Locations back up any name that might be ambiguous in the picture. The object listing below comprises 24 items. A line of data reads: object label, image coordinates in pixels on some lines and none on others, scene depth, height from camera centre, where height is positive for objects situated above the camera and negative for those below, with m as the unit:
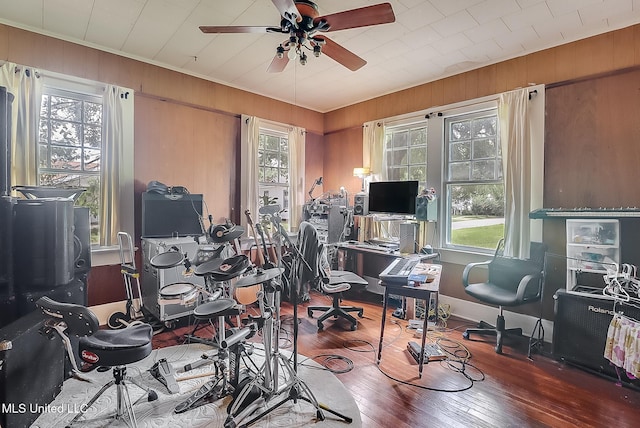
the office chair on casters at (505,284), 2.85 -0.73
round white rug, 1.87 -1.28
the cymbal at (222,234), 1.90 -0.15
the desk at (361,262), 4.36 -0.77
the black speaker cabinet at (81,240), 2.53 -0.25
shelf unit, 2.54 -0.33
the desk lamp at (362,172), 4.46 +0.57
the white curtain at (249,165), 4.25 +0.63
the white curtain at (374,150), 4.46 +0.90
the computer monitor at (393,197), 3.80 +0.19
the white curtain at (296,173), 4.84 +0.59
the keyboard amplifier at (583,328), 2.39 -0.94
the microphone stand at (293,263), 1.84 -0.32
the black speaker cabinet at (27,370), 1.63 -0.95
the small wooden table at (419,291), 2.32 -0.63
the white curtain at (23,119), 2.71 +0.81
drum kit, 1.79 -0.84
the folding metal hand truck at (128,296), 3.02 -0.87
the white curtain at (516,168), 3.15 +0.45
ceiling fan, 1.91 +1.26
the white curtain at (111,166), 3.23 +0.46
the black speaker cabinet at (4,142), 2.15 +0.47
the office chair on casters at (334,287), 3.09 -0.80
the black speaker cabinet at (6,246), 2.08 -0.25
